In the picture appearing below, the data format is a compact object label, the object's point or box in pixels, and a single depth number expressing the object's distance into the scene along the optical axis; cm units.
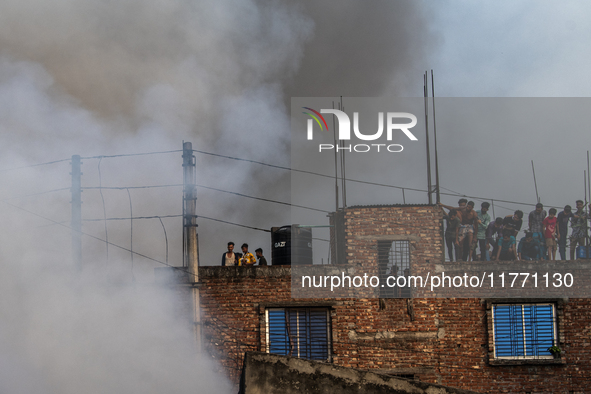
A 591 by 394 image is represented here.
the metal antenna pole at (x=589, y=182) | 1620
